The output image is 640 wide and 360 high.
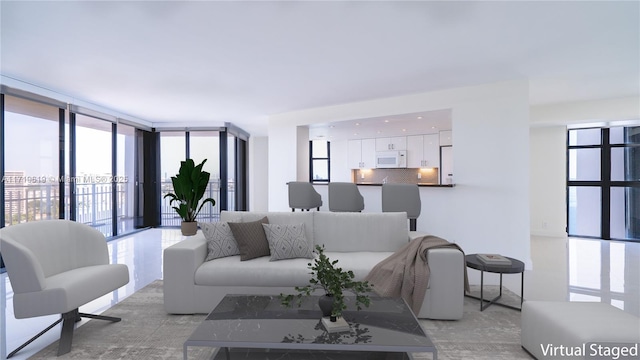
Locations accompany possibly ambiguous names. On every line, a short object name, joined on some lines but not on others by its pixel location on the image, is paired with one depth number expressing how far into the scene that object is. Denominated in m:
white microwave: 9.02
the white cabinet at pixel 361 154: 9.48
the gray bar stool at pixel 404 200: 4.73
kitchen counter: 5.47
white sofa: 2.88
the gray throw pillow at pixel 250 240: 3.24
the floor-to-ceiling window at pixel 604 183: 7.10
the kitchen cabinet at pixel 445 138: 8.33
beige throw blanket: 2.85
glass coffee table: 1.84
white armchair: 2.34
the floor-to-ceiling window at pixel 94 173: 6.38
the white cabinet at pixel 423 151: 8.62
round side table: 2.94
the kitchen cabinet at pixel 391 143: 9.02
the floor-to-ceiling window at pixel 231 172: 9.36
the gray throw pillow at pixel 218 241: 3.26
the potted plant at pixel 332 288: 2.04
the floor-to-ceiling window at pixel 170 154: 8.69
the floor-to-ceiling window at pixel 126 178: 7.59
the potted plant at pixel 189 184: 5.78
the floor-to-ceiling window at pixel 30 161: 4.81
